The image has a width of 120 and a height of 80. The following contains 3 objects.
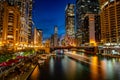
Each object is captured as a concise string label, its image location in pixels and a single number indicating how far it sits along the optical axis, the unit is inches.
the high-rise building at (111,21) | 2763.1
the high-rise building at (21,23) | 2425.3
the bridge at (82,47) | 2670.0
